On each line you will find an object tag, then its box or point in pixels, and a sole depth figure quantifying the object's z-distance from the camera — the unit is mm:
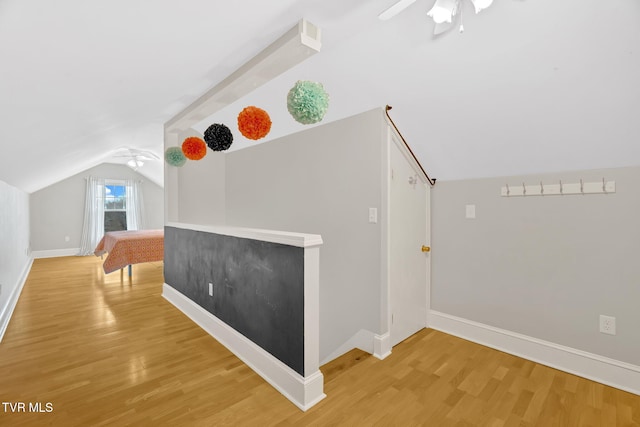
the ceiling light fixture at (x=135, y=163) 5769
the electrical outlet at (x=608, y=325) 1988
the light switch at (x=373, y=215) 2449
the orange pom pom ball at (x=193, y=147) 2750
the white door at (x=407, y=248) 2467
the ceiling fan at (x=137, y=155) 5574
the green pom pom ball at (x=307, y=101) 1688
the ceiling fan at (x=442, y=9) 1214
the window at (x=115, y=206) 7586
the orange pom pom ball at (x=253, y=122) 1931
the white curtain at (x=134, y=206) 7805
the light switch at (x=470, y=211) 2611
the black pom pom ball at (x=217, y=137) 2370
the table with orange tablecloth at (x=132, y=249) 4340
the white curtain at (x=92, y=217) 7145
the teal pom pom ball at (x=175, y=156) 3098
